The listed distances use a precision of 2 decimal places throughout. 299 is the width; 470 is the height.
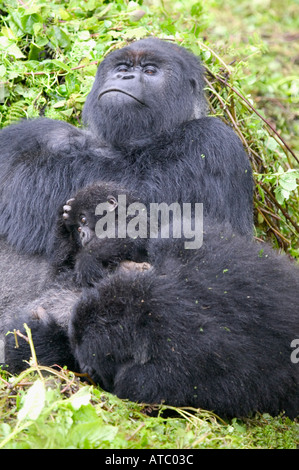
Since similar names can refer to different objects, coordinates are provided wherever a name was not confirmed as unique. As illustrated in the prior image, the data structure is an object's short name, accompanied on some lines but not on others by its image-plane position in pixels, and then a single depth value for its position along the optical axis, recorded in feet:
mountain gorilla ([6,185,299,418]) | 19.33
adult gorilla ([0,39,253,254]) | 23.95
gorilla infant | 21.84
